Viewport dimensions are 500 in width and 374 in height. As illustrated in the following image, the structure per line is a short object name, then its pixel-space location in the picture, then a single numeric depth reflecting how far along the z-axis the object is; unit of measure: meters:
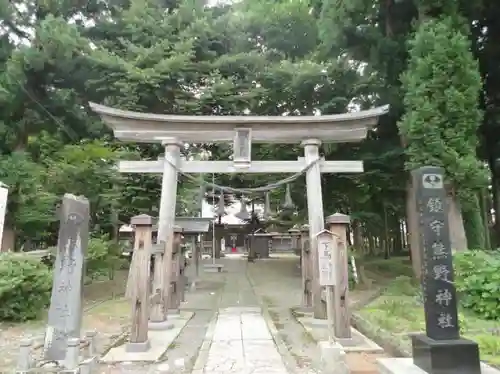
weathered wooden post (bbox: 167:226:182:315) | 10.71
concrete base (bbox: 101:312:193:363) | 6.36
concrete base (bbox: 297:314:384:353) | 6.83
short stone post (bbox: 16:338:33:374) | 4.64
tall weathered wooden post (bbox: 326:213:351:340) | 7.31
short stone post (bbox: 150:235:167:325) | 8.97
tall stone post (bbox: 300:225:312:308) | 10.52
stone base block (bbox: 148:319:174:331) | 8.71
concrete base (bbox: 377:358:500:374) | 4.71
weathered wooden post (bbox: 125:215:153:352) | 6.82
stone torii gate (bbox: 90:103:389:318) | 9.87
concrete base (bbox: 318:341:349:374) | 5.17
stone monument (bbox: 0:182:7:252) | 5.14
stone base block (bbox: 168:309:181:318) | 10.27
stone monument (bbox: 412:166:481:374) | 4.57
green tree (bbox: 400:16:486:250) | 10.59
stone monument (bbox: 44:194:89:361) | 5.16
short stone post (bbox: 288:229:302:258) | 16.10
